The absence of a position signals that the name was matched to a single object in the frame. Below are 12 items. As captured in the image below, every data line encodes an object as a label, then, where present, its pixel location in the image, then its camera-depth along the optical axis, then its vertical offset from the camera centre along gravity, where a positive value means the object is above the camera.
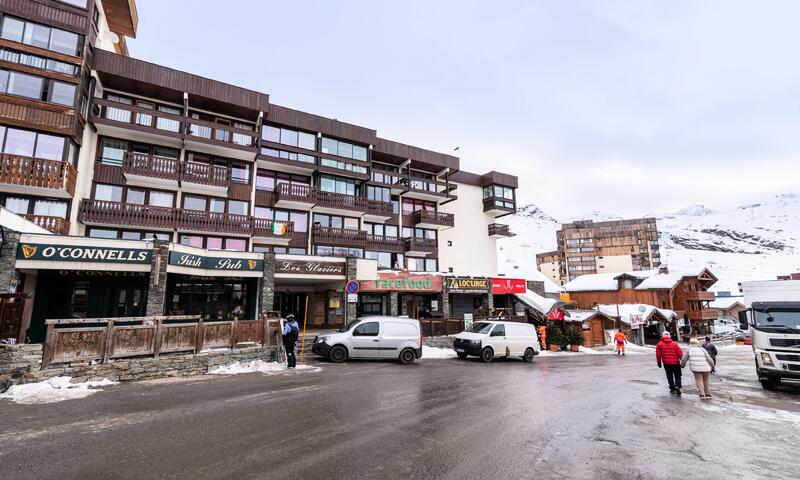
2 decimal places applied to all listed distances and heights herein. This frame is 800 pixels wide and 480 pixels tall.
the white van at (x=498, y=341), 18.41 -2.07
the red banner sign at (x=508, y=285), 31.58 +1.19
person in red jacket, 10.95 -1.64
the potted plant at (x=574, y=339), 27.16 -2.75
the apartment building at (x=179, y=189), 18.77 +6.93
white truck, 11.41 -0.79
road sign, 18.53 +0.53
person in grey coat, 10.48 -1.74
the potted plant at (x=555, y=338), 26.78 -2.70
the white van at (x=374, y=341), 15.69 -1.79
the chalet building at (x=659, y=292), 49.19 +1.27
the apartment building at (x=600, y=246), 113.38 +16.63
